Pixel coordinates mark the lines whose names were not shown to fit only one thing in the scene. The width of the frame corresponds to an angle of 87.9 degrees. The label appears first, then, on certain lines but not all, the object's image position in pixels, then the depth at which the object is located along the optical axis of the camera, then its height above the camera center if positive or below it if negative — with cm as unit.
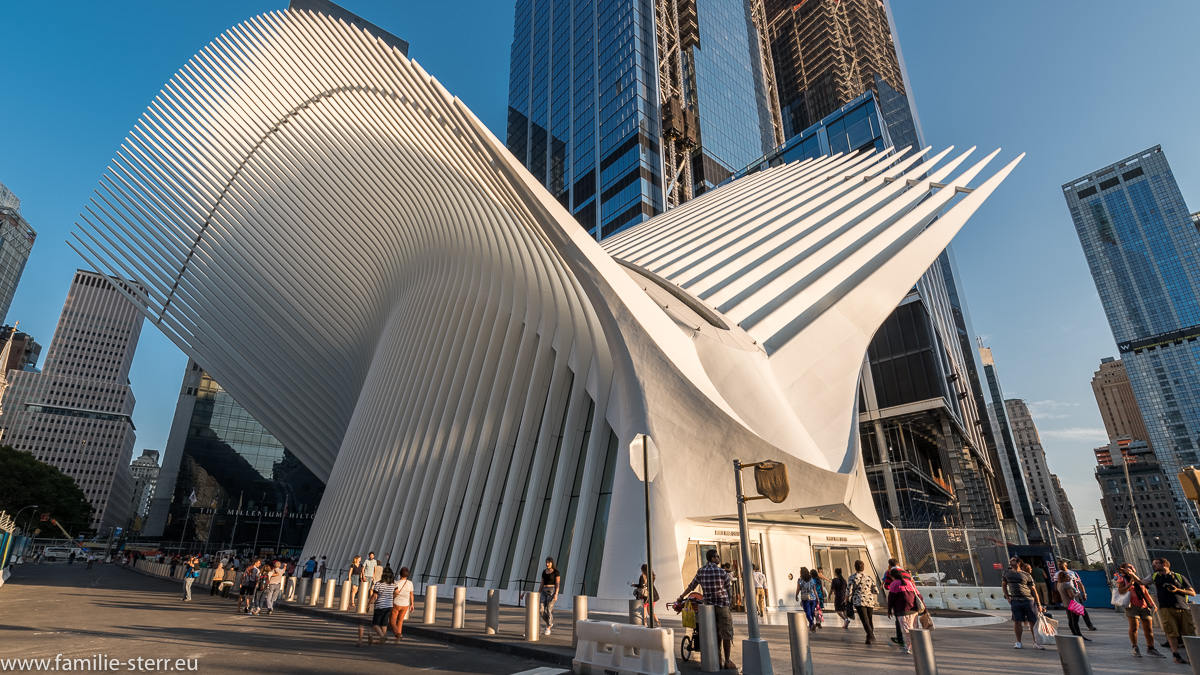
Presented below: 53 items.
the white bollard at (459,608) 1104 -51
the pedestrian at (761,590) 1365 -36
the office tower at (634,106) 6219 +5008
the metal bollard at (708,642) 715 -74
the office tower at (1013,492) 5797 +710
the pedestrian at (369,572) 1373 +15
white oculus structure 1386 +876
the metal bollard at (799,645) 659 -73
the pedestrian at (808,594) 1216 -41
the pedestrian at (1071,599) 1020 -50
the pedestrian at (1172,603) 809 -46
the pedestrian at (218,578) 2220 +13
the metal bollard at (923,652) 557 -69
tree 5100 +800
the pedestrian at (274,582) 1503 -4
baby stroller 825 -63
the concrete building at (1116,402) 17850 +4591
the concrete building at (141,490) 18789 +2724
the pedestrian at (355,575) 1606 +12
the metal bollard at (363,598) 1339 -38
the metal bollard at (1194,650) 504 -65
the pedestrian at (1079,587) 1127 -36
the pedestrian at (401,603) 976 -36
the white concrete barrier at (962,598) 1744 -76
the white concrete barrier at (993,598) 1756 -78
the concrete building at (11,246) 17025 +8986
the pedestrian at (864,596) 1038 -41
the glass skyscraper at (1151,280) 13850 +7141
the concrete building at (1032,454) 12642 +2461
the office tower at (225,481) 6625 +1053
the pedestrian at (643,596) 990 -35
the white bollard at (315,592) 1678 -30
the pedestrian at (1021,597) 972 -43
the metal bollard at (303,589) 1816 -25
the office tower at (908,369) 3597 +1242
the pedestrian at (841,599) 1277 -54
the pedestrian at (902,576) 989 -10
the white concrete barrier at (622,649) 662 -78
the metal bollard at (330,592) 1572 -29
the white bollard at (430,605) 1177 -48
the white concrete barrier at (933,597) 1731 -71
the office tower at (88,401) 13500 +3987
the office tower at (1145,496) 10416 +1175
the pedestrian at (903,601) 977 -45
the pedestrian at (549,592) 1072 -26
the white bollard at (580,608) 874 -43
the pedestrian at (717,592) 754 -23
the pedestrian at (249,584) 1584 -6
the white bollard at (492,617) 1009 -60
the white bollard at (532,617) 948 -59
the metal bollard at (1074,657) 534 -72
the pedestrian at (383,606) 957 -39
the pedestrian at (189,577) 1802 +15
